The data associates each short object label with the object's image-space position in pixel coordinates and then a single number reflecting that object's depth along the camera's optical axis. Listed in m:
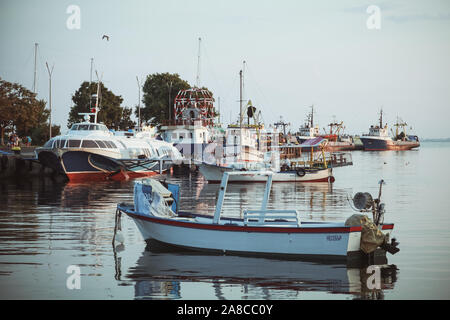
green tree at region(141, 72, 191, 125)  117.50
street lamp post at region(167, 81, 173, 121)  113.07
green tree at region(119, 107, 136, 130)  114.04
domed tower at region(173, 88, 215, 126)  84.67
